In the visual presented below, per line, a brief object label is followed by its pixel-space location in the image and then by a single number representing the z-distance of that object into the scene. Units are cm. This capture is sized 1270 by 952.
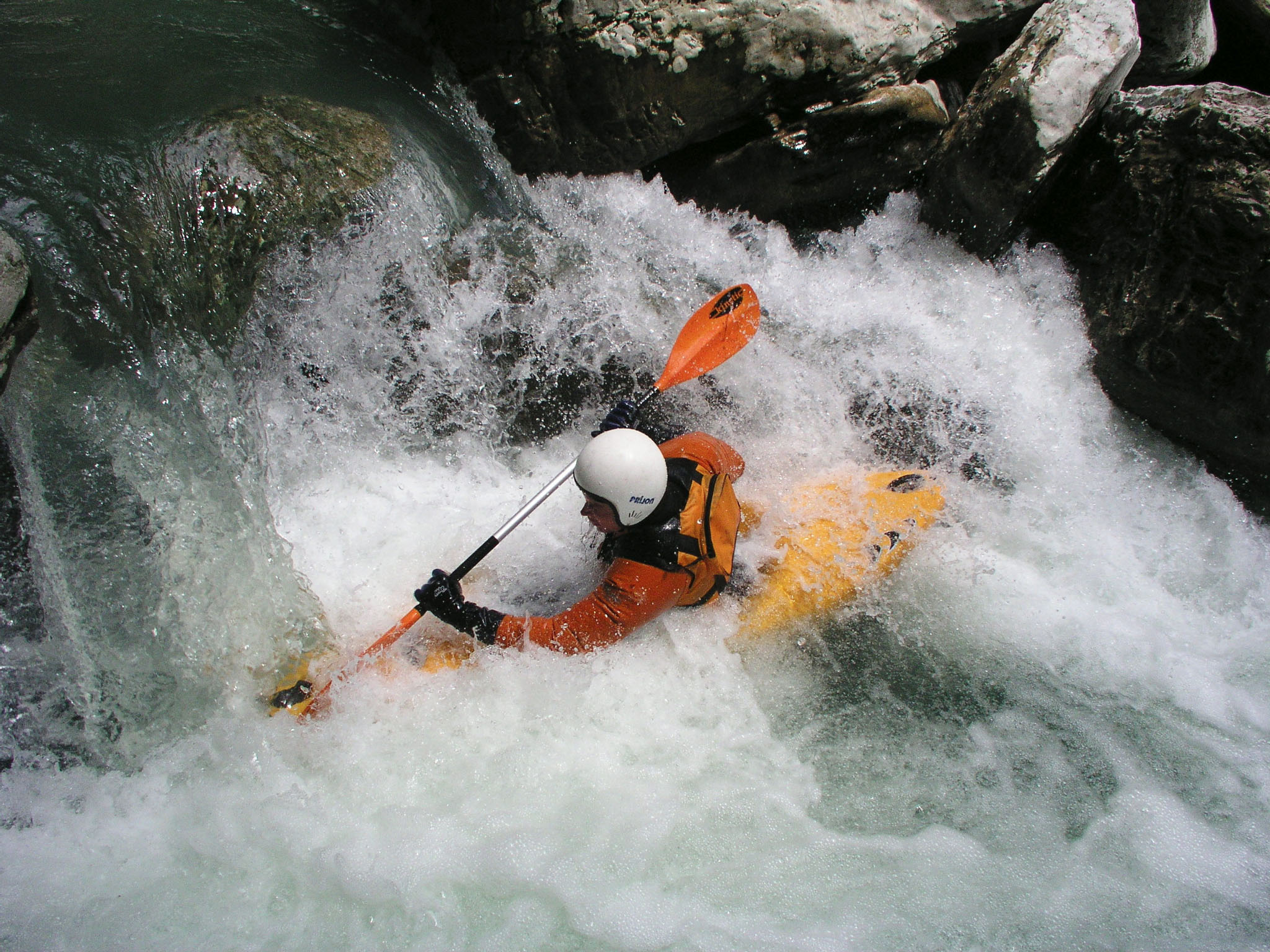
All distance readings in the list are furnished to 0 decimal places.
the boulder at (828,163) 432
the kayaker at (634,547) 238
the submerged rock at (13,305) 260
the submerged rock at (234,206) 317
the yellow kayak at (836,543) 292
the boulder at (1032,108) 389
